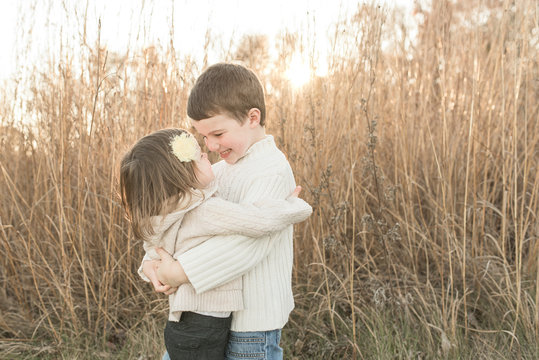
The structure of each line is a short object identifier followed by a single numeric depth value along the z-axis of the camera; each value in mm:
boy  1390
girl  1371
